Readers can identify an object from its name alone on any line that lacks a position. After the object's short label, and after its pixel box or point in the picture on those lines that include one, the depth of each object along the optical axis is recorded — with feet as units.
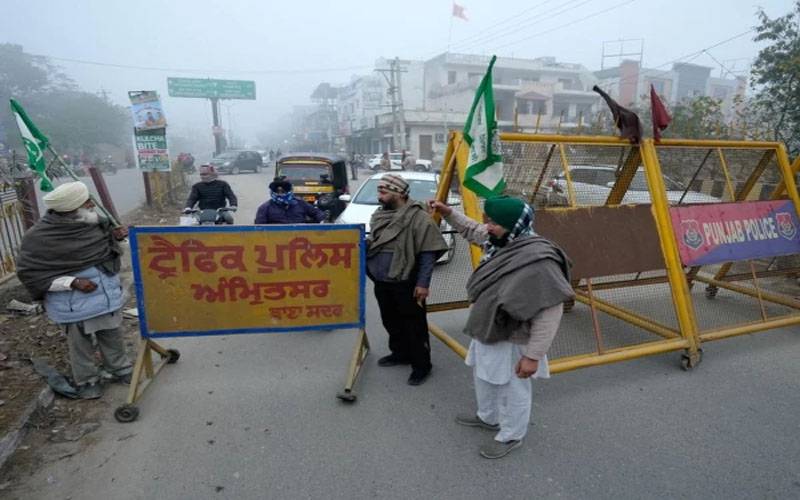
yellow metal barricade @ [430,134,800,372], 12.13
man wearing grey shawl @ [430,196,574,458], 7.61
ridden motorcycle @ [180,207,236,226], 20.83
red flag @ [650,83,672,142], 12.52
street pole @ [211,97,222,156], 162.81
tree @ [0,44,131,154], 149.69
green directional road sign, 145.07
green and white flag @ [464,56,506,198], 9.09
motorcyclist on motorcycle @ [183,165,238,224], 22.34
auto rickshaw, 34.12
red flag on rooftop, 98.95
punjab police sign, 12.82
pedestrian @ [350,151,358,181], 86.09
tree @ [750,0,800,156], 27.27
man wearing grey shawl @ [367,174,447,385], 10.88
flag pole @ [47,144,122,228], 11.13
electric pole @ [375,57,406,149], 113.68
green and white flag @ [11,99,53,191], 11.65
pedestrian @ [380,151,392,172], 81.23
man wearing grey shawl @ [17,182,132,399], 9.91
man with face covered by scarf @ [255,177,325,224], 15.87
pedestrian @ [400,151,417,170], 78.59
